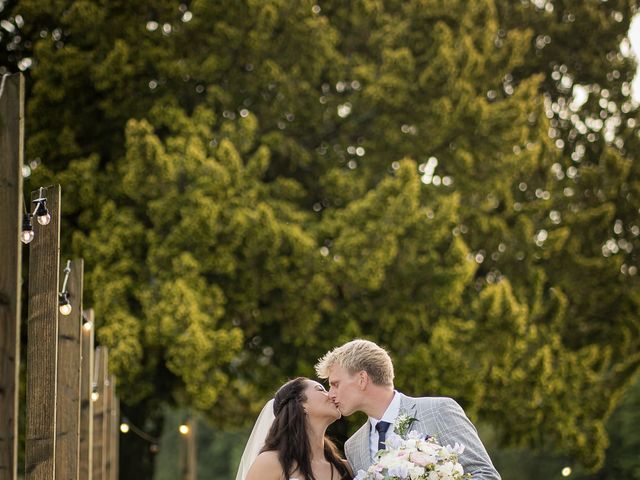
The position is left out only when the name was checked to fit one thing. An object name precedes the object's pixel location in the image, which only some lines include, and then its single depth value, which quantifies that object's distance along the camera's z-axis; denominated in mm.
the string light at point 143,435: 29425
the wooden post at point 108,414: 22381
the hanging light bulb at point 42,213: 10373
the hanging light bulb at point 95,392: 18610
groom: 10128
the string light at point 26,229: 9738
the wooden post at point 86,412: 16194
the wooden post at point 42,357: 11153
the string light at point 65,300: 13078
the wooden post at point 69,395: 14183
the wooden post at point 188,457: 34241
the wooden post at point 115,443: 26064
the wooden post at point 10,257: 7581
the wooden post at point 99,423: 20613
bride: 10723
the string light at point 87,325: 16723
